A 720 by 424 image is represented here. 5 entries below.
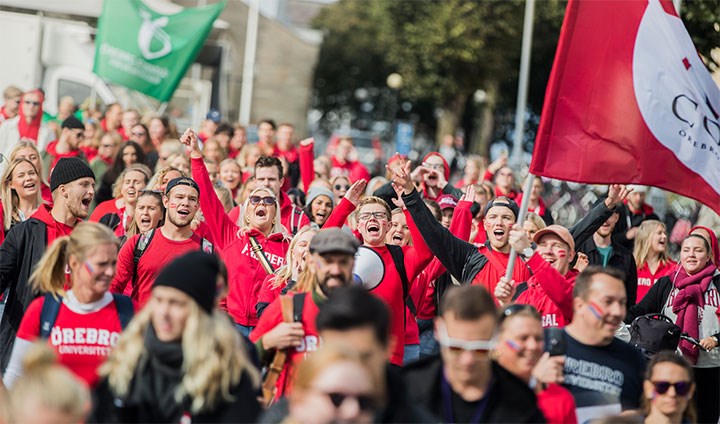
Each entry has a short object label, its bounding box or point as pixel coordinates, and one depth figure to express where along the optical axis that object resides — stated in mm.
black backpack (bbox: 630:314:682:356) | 19891
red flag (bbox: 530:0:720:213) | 17187
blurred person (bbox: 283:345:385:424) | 9586
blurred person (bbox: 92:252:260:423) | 10961
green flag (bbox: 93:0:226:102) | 37375
